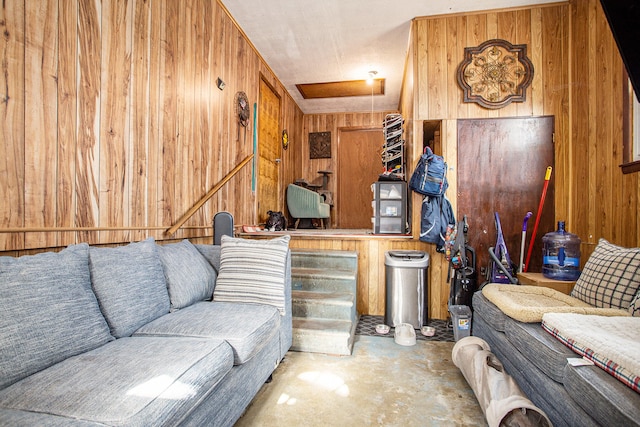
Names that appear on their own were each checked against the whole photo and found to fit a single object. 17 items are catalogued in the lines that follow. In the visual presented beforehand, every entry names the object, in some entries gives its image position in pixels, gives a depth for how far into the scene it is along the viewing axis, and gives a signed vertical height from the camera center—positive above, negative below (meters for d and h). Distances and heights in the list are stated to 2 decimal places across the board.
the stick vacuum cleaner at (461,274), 2.92 -0.61
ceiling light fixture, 4.95 +2.24
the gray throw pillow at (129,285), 1.44 -0.37
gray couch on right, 1.04 -0.59
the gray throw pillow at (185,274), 1.86 -0.40
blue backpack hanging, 3.22 +0.39
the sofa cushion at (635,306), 1.57 -0.49
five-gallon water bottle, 2.67 -0.41
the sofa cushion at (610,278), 1.70 -0.39
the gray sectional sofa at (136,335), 0.93 -0.55
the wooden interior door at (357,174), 6.81 +0.84
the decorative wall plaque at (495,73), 3.37 +1.53
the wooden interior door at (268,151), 4.58 +0.97
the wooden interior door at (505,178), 3.35 +0.37
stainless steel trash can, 3.07 -0.81
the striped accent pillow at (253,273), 2.01 -0.41
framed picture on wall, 6.89 +1.49
